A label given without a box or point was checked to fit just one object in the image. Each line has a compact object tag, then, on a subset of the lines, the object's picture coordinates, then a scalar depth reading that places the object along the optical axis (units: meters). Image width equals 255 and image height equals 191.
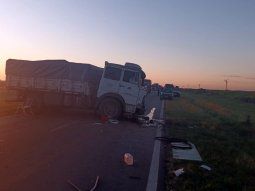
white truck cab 9.35
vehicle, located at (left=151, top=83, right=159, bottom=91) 39.02
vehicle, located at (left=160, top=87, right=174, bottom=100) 27.80
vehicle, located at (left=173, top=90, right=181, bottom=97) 33.07
